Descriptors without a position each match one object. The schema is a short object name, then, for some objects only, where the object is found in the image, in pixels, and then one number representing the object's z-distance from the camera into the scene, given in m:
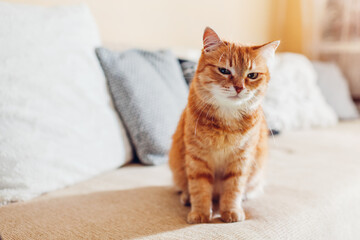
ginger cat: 0.87
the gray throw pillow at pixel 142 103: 1.31
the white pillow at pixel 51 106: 0.97
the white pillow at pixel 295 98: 1.98
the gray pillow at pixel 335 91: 2.41
